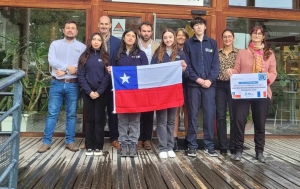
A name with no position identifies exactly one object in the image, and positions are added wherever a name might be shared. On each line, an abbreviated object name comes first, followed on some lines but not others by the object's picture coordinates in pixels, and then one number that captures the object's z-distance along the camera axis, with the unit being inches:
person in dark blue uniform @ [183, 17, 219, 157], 180.9
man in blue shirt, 186.5
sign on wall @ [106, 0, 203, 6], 229.8
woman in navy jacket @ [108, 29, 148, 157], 175.0
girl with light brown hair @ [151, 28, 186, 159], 176.2
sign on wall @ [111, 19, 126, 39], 226.5
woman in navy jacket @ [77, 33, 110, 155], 177.0
